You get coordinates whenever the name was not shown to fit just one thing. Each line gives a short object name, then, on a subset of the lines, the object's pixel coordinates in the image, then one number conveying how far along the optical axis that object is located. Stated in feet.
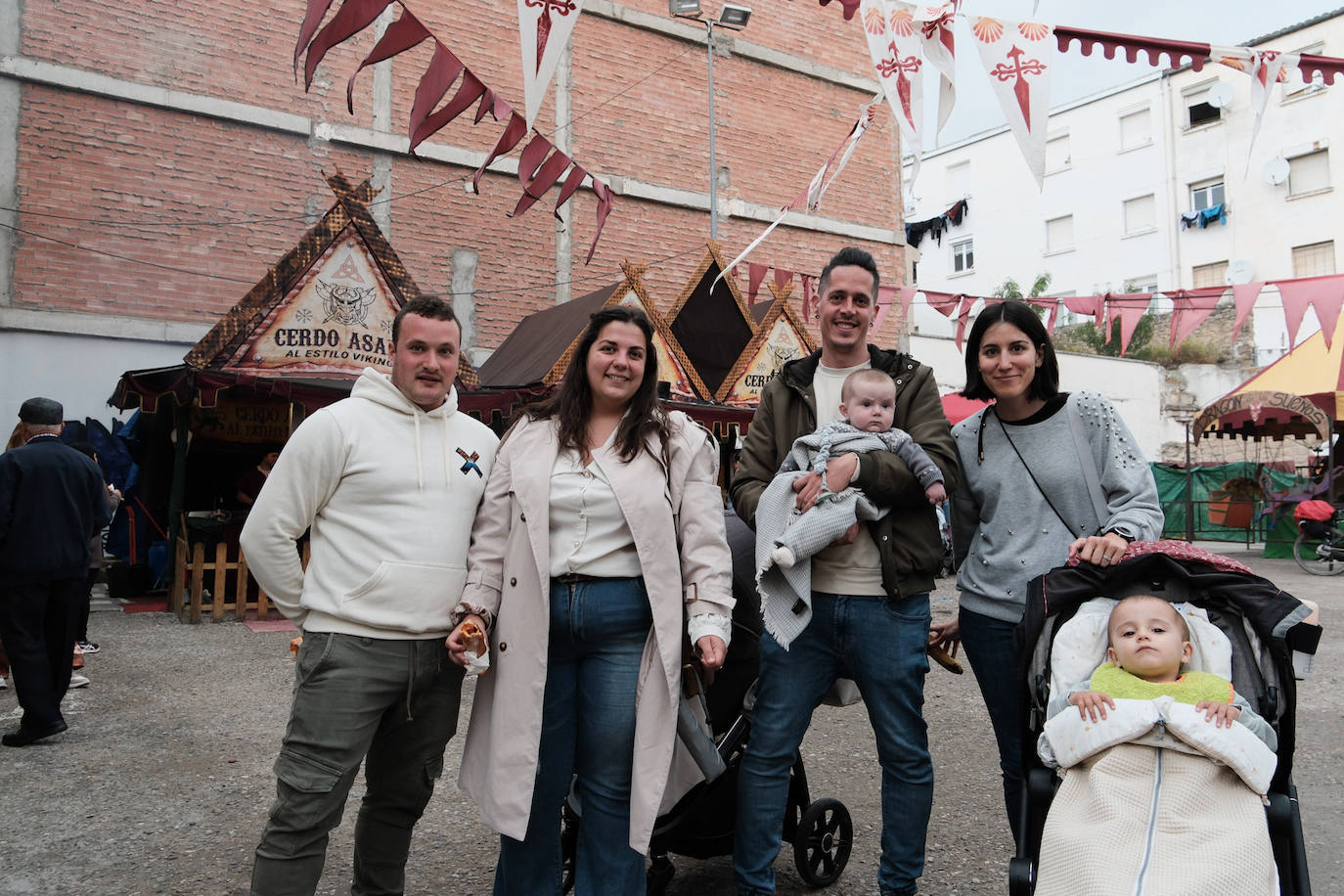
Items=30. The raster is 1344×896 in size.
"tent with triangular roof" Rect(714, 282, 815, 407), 37.92
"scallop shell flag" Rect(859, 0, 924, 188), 21.93
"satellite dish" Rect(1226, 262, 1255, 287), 90.74
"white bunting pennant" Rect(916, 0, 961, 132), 21.83
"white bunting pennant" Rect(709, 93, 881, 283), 29.01
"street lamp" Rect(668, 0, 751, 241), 41.32
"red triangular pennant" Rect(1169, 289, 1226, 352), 40.45
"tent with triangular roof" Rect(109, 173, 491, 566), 27.86
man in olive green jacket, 9.14
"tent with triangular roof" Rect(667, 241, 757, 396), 37.52
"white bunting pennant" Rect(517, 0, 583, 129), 18.04
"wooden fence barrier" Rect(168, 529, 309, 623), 29.37
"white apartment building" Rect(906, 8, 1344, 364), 89.30
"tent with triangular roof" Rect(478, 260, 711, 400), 33.71
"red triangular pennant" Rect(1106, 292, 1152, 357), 41.65
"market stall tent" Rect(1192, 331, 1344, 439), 48.62
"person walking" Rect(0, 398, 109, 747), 16.42
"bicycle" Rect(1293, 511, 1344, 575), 42.86
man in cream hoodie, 7.95
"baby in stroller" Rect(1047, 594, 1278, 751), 7.61
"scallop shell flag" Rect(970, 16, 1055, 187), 21.06
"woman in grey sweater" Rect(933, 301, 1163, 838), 9.43
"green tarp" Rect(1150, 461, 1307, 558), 52.95
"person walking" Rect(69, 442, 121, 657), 19.48
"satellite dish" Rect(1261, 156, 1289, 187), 89.93
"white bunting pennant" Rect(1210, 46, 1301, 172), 22.76
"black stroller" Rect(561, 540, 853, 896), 9.94
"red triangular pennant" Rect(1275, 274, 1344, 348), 37.32
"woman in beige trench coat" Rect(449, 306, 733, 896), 8.14
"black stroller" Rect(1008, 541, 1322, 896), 7.36
